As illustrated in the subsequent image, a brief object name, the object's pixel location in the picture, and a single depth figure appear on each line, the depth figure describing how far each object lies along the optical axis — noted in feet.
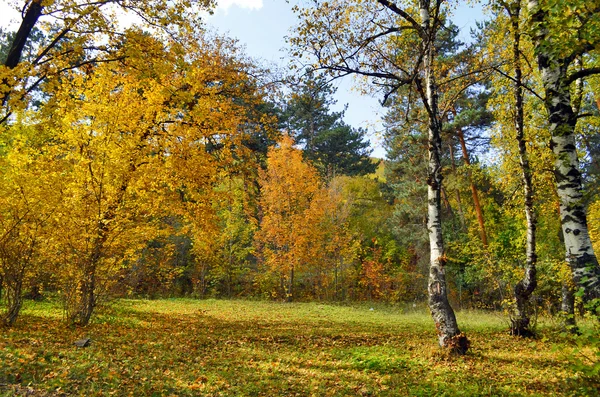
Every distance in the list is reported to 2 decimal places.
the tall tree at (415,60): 23.32
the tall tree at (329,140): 112.27
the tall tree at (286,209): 76.95
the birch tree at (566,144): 13.70
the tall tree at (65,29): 18.20
